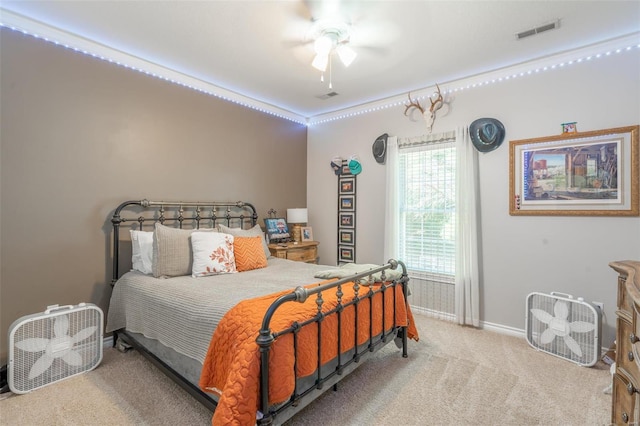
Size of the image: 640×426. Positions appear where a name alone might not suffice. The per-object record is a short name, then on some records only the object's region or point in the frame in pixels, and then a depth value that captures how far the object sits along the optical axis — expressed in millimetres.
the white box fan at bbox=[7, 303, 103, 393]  2129
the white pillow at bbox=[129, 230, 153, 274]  2719
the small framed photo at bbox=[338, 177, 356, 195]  4348
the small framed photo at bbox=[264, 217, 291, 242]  4168
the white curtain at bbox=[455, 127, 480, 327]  3293
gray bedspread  1878
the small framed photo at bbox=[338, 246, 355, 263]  4381
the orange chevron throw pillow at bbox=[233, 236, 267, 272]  2976
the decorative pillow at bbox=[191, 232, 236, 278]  2709
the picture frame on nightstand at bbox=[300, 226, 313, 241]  4434
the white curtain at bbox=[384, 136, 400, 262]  3877
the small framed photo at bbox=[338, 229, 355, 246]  4371
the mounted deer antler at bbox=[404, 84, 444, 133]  3555
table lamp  4277
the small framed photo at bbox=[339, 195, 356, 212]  4348
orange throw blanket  1372
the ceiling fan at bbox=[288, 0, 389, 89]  2189
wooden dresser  1187
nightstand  3930
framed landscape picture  2592
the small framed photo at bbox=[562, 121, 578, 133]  2814
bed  1468
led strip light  2461
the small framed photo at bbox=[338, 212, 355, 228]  4371
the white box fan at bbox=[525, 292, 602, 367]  2504
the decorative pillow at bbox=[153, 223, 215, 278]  2609
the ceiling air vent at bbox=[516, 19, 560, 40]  2412
